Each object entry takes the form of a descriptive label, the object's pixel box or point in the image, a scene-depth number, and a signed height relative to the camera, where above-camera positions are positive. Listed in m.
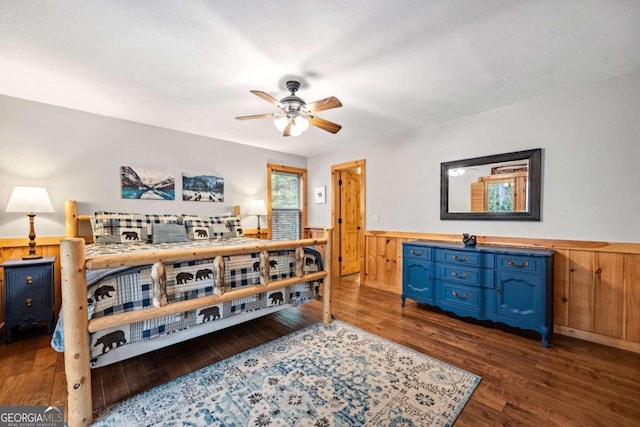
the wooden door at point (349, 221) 5.04 -0.25
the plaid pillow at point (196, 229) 3.54 -0.26
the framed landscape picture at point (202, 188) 3.93 +0.32
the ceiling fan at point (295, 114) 2.25 +0.84
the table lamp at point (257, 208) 4.21 +0.01
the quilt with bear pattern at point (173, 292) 1.62 -0.58
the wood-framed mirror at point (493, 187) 2.82 +0.22
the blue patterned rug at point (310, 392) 1.56 -1.21
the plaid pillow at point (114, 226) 3.00 -0.18
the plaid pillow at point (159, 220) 3.29 -0.13
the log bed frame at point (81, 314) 1.46 -0.63
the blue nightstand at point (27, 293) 2.41 -0.76
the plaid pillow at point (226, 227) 3.75 -0.25
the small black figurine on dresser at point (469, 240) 3.02 -0.37
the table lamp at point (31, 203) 2.51 +0.08
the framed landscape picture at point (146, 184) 3.44 +0.35
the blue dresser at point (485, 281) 2.46 -0.78
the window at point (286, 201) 4.98 +0.14
